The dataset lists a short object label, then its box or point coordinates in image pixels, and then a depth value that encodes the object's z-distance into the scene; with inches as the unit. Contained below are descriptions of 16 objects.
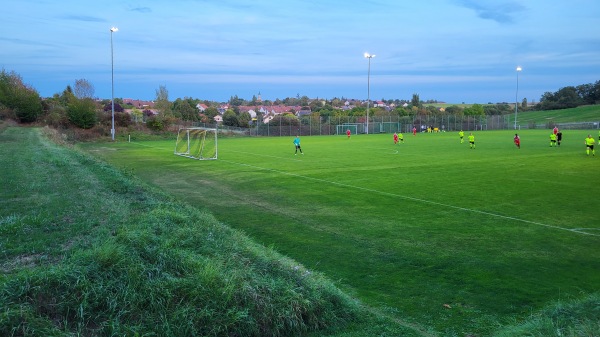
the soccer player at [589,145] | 1326.3
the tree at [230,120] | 3686.0
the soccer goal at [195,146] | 1417.3
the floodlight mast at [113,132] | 2269.9
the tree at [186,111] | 3910.7
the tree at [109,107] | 3666.8
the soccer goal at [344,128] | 3235.7
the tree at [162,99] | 3696.6
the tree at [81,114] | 2353.6
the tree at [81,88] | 3612.2
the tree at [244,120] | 3594.7
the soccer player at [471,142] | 1590.8
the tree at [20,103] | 2444.6
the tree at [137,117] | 2975.6
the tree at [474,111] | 4557.1
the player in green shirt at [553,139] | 1678.2
